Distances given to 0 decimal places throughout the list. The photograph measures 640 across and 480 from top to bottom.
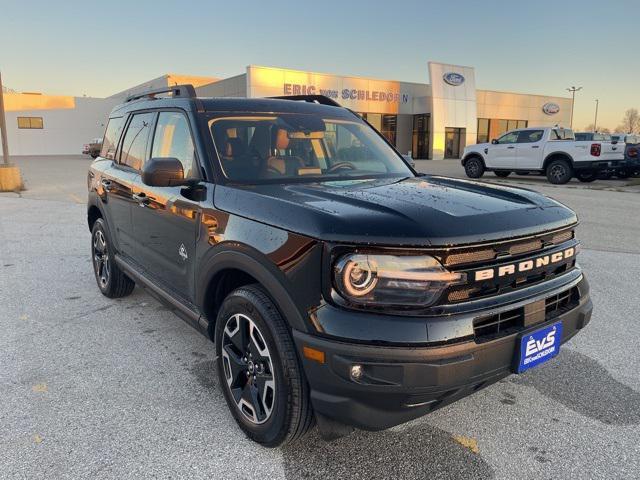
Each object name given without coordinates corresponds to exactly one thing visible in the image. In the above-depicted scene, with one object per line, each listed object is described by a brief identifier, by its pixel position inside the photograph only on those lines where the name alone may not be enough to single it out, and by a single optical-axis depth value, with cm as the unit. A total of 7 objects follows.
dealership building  3172
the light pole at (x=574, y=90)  6288
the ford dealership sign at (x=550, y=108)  4319
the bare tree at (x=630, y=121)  11049
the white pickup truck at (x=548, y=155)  1616
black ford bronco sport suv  208
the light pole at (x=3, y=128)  1500
